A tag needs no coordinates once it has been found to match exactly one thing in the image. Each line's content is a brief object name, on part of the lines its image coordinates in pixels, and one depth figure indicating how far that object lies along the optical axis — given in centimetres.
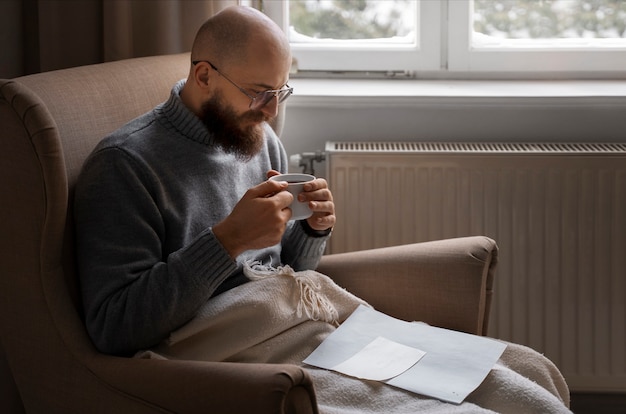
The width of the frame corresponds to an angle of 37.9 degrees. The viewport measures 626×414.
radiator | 235
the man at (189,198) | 152
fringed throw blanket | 154
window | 263
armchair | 134
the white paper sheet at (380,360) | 160
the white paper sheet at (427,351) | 157
